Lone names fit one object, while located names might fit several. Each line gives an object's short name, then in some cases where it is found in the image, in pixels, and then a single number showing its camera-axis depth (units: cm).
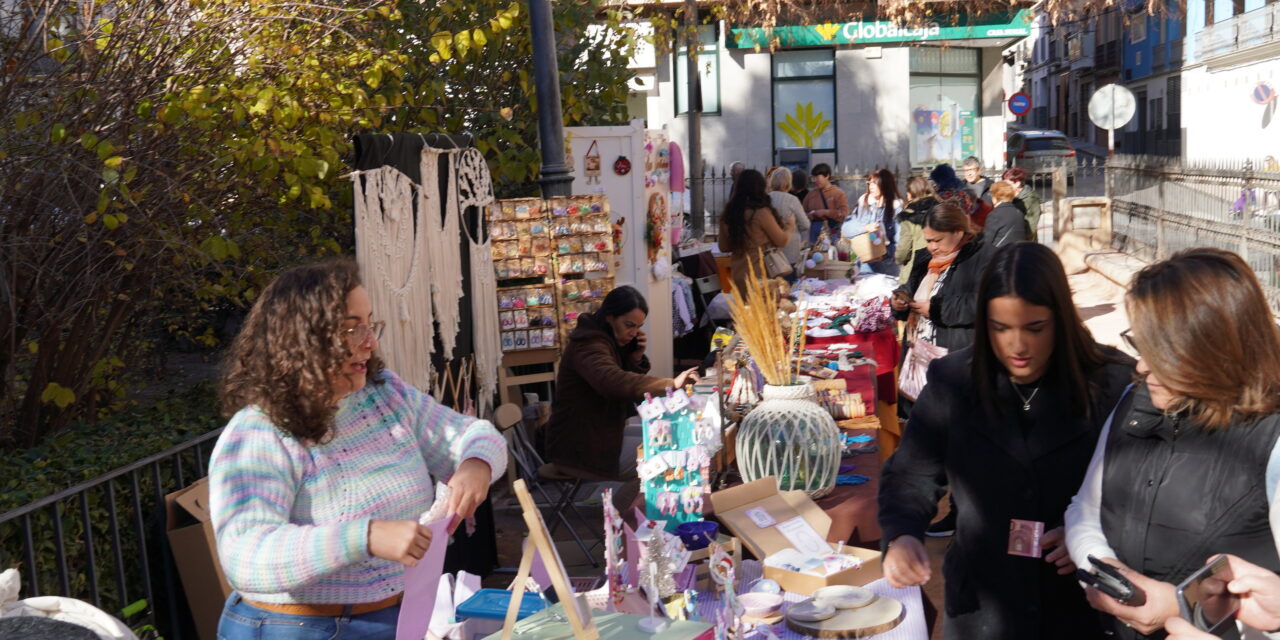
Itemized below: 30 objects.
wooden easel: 201
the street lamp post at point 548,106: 679
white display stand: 792
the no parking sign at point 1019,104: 2711
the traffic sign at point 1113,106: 1972
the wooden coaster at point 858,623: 272
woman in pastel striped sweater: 215
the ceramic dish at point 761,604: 284
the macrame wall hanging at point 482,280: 612
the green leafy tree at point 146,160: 428
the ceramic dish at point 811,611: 277
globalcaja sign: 2139
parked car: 2969
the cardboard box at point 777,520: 308
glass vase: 386
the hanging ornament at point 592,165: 793
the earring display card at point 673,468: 338
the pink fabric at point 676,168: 1047
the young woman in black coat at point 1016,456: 252
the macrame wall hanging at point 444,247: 548
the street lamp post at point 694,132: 1518
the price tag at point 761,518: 343
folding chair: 557
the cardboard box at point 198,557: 386
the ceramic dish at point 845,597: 285
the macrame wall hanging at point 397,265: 472
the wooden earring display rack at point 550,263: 676
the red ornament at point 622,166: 800
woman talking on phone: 547
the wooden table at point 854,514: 375
